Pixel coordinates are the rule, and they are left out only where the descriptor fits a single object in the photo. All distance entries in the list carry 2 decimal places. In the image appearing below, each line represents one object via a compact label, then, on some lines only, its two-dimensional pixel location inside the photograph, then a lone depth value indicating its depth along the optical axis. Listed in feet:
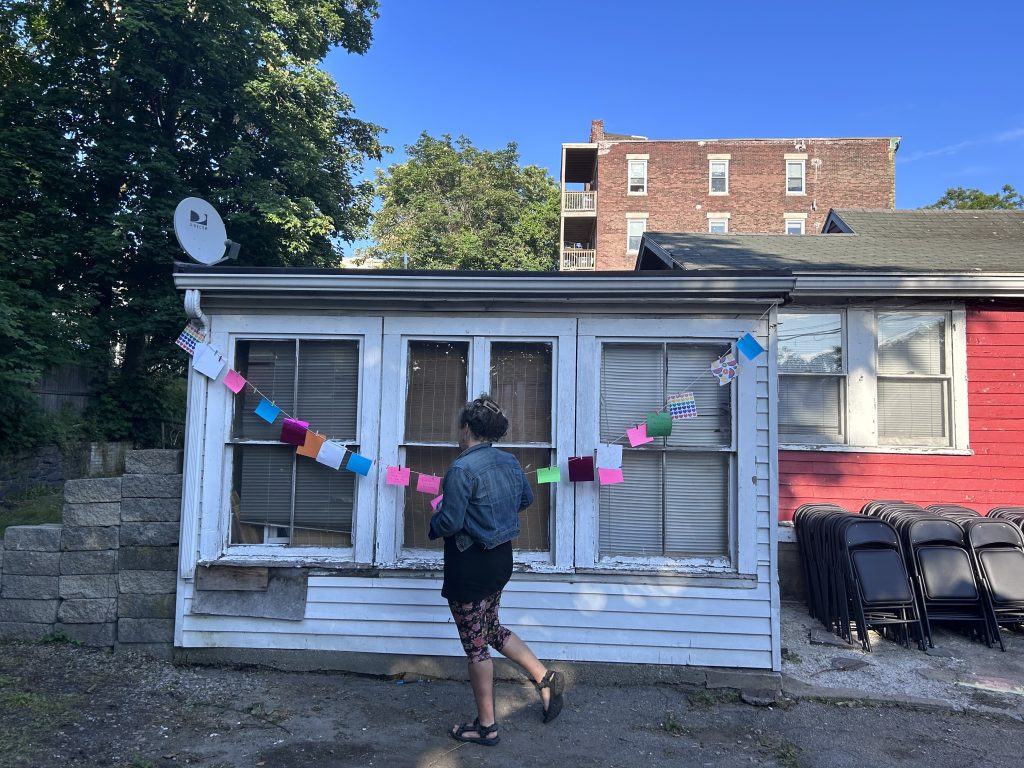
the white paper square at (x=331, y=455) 14.62
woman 11.19
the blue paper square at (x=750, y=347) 14.37
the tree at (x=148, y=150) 39.11
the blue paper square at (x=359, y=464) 14.57
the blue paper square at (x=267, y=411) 14.89
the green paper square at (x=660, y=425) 14.49
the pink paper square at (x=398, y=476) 14.57
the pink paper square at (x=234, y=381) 14.97
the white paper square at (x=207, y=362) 14.87
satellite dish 15.56
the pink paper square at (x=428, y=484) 14.55
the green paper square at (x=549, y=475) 14.51
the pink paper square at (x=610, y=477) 14.38
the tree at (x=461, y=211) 98.68
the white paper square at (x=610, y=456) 14.47
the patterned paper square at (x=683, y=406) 14.67
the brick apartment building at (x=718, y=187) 97.35
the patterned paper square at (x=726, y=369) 14.58
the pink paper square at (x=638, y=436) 14.61
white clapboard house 14.28
